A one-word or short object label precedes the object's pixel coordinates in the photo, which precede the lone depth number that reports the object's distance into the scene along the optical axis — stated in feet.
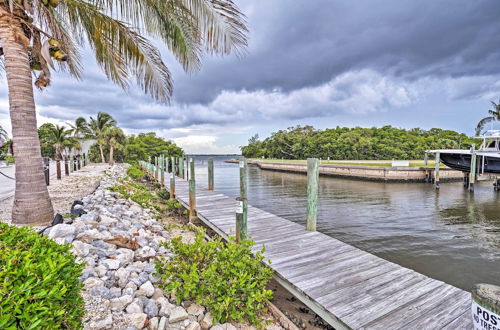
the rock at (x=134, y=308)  9.00
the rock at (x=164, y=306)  9.45
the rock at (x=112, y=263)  11.52
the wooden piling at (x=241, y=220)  14.80
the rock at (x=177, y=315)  9.24
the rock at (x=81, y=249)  11.79
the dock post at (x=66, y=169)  48.84
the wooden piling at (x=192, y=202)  26.39
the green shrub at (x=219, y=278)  9.89
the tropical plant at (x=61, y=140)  100.68
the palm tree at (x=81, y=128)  111.04
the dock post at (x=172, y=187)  36.63
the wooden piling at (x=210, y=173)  38.60
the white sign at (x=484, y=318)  4.82
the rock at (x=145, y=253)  13.80
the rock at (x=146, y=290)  10.25
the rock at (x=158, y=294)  10.36
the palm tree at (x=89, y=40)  14.10
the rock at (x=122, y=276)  10.62
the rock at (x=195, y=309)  9.93
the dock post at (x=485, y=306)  4.85
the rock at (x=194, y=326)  9.04
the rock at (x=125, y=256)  12.48
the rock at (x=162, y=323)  8.73
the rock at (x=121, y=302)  9.09
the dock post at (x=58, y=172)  40.41
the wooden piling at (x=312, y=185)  18.39
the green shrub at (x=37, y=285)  4.26
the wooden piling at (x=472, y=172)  59.16
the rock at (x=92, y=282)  9.72
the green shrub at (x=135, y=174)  68.92
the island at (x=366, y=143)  153.99
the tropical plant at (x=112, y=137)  107.24
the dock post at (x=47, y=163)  31.38
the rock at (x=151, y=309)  9.27
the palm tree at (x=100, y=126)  108.27
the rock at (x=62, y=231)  13.02
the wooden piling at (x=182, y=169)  59.88
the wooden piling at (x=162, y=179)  49.64
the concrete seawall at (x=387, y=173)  73.51
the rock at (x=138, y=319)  8.44
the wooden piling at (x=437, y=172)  61.57
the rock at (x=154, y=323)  8.71
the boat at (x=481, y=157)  61.00
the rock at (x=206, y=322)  9.50
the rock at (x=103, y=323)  7.95
